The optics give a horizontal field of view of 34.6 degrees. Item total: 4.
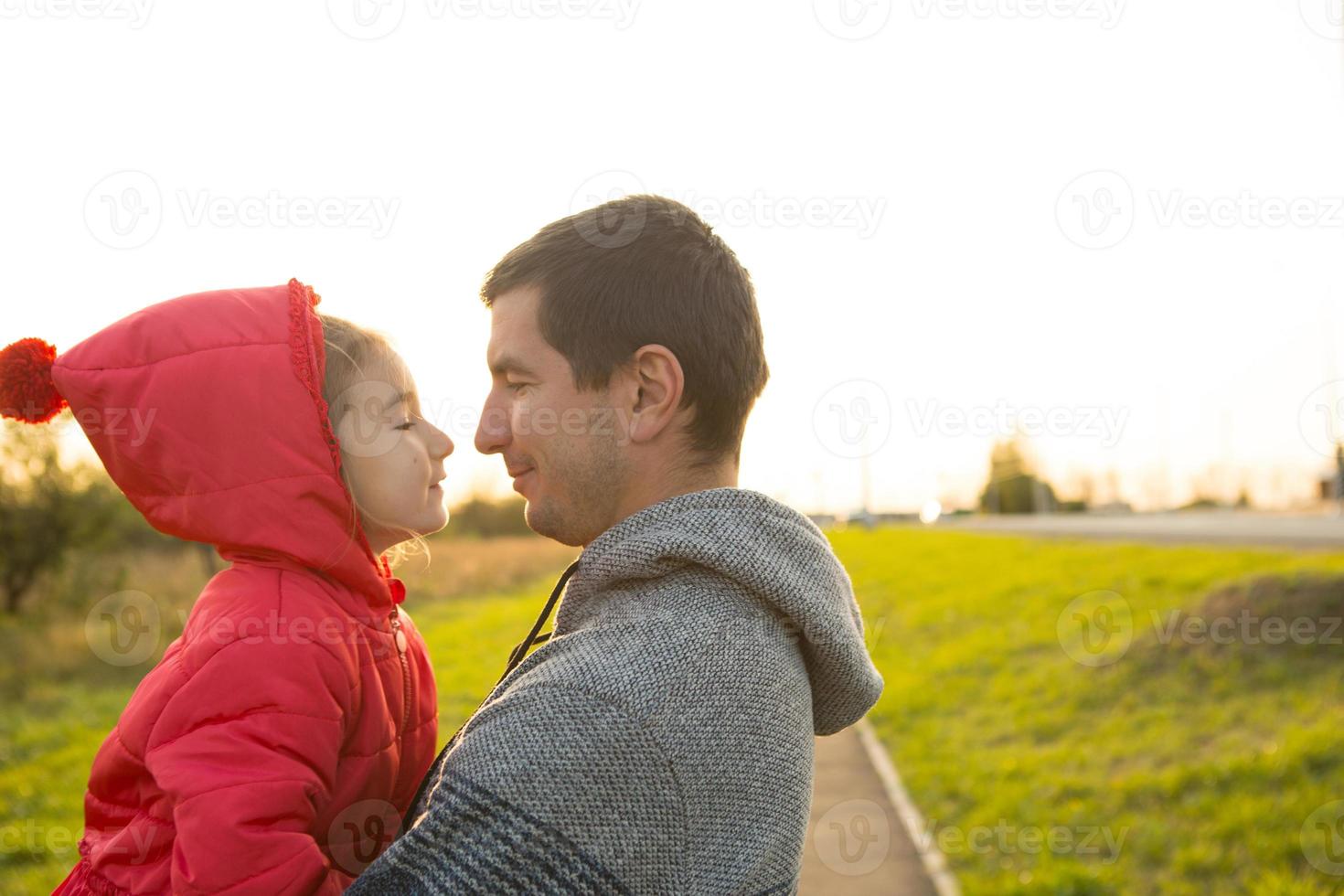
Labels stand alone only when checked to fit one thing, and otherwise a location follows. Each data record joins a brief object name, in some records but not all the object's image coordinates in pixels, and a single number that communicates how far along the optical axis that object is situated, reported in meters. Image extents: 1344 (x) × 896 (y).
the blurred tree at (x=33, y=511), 12.73
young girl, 1.36
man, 1.26
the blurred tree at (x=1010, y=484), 46.71
